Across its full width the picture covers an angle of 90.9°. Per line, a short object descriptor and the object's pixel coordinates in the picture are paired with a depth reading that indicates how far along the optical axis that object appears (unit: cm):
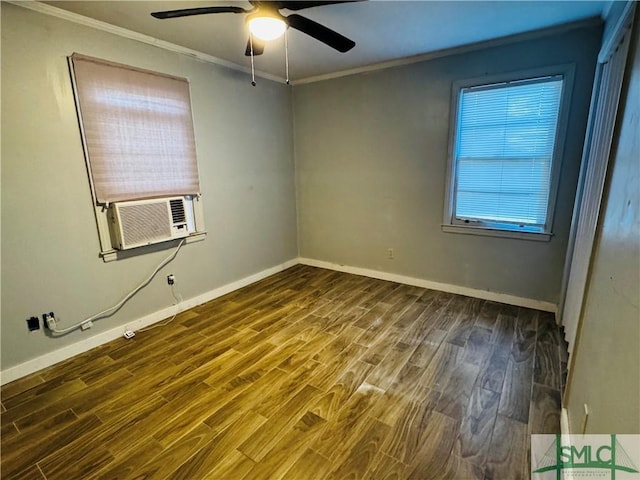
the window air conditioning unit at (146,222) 264
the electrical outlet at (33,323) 230
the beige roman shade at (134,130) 245
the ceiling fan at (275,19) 175
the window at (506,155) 284
